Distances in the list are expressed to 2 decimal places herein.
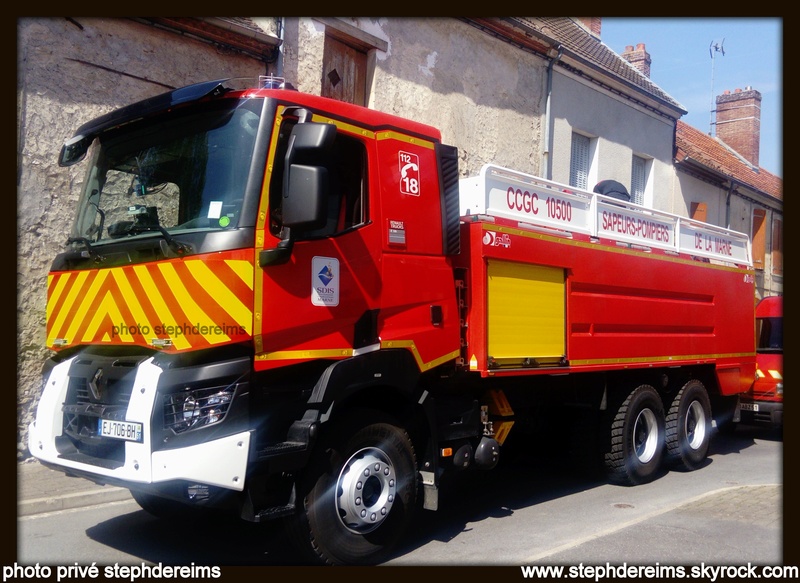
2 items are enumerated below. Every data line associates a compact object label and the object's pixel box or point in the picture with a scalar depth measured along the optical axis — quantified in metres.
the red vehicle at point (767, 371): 10.63
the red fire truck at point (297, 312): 4.17
